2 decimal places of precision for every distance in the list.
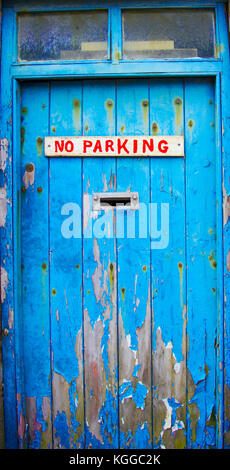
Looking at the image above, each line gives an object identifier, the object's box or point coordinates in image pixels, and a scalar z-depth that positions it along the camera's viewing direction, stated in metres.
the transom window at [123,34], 1.91
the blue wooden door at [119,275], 1.94
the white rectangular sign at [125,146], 1.93
